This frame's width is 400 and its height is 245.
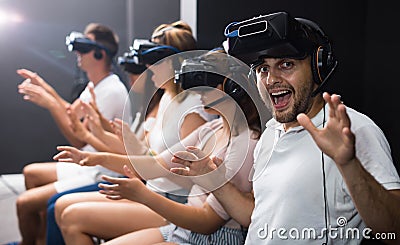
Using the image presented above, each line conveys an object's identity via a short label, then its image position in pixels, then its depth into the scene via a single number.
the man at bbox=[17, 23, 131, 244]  2.70
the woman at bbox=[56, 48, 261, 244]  1.49
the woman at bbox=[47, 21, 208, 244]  1.75
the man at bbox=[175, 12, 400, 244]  1.17
